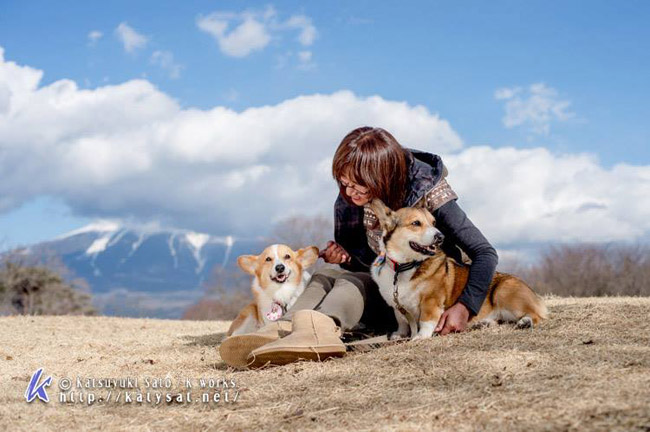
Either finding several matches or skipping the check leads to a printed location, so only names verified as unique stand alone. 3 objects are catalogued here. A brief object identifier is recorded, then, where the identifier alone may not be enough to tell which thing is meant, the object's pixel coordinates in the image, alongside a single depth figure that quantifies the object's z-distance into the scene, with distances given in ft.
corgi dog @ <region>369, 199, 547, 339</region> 13.21
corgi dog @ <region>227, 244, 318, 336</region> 16.60
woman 12.43
